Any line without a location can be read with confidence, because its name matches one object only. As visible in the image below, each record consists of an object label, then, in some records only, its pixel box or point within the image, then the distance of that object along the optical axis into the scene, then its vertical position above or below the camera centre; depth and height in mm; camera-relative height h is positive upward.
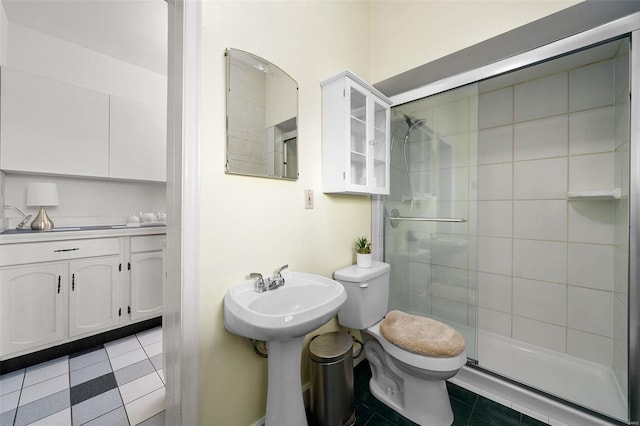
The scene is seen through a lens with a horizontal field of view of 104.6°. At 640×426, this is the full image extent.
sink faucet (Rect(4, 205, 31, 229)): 1955 -54
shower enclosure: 1596 -48
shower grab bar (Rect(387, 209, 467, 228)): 1699 -49
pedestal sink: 858 -413
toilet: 1247 -731
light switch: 1438 +77
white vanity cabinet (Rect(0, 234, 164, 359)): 1665 -602
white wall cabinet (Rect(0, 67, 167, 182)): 1870 +685
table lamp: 1942 +86
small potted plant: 1682 -290
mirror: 1098 +459
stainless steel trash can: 1205 -865
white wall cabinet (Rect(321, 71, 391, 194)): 1456 +476
